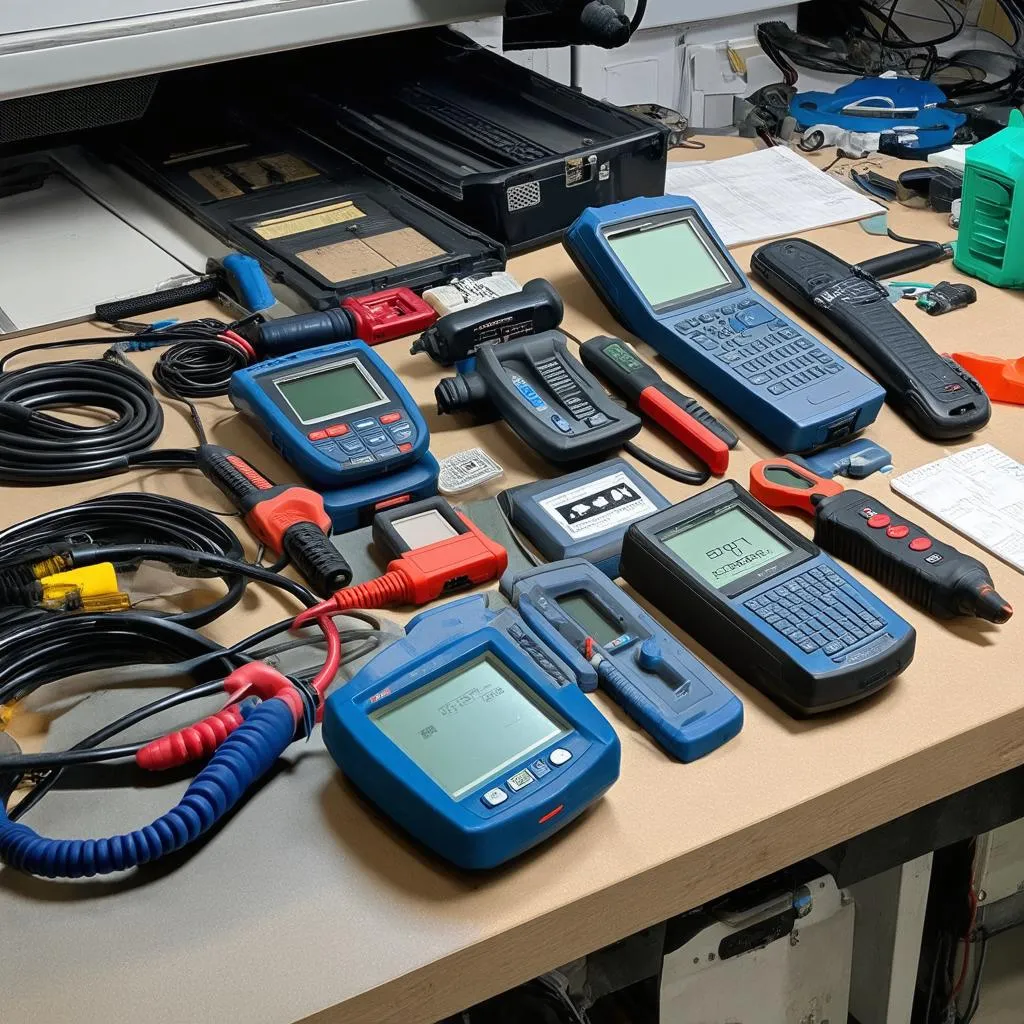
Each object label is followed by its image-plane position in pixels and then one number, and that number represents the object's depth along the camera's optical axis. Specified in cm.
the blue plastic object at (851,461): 102
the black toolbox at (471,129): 134
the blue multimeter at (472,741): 69
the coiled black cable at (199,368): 113
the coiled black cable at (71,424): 101
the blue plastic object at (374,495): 96
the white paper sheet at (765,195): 141
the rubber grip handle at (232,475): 96
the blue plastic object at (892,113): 157
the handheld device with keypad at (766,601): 79
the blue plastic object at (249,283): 122
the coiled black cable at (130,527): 91
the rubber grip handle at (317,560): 89
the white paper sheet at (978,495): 94
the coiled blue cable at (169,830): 67
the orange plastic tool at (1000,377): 110
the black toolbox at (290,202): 125
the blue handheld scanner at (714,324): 104
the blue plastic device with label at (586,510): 91
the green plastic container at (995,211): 123
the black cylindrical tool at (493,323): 112
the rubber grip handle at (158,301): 124
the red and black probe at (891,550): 86
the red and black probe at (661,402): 102
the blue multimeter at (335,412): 96
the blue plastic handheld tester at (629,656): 78
